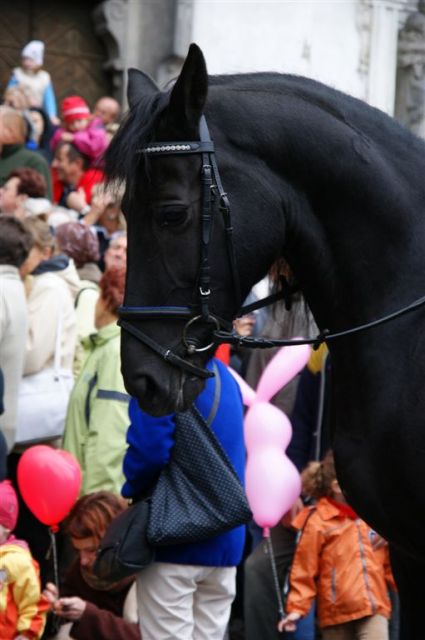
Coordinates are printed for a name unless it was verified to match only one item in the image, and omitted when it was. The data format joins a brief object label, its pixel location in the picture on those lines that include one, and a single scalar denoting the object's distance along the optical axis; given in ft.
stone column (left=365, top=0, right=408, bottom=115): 70.98
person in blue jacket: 28.74
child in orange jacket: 34.00
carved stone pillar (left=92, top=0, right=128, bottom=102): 68.11
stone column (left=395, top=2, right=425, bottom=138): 71.91
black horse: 21.09
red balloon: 33.49
